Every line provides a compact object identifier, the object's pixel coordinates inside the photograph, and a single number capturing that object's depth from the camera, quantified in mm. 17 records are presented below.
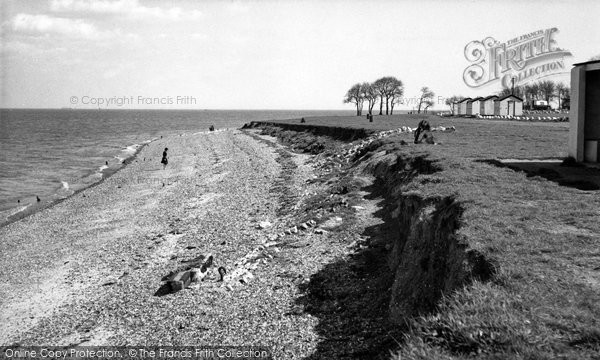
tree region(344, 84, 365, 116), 142125
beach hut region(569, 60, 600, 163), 20688
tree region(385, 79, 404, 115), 130750
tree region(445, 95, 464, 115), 145762
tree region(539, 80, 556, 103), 125938
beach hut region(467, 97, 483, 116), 90875
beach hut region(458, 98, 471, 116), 95438
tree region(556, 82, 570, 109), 121606
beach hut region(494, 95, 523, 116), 83250
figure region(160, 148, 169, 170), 52759
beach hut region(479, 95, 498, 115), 86788
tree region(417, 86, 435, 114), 140350
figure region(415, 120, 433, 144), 31359
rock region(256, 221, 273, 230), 23375
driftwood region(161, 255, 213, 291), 16453
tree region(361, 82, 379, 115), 133750
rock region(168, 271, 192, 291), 16391
